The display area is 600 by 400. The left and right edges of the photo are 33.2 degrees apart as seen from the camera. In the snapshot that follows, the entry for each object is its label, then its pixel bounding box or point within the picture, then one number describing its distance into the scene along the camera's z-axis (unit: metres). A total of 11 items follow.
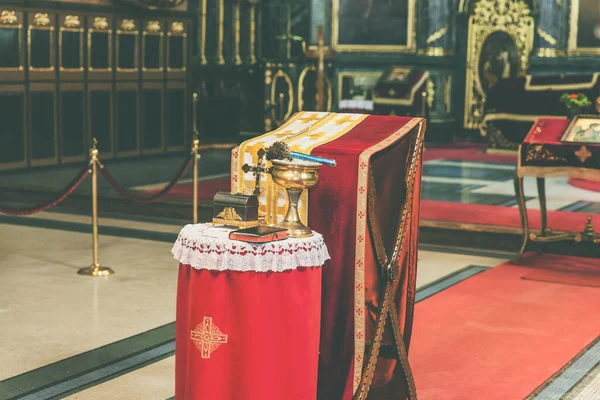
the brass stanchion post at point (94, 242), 7.01
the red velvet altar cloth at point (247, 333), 3.56
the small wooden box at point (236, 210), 3.78
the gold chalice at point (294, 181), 3.80
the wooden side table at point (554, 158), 6.99
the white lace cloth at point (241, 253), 3.53
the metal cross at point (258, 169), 3.96
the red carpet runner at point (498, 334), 4.67
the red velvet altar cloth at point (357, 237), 4.00
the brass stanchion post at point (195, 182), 8.26
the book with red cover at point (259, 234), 3.58
